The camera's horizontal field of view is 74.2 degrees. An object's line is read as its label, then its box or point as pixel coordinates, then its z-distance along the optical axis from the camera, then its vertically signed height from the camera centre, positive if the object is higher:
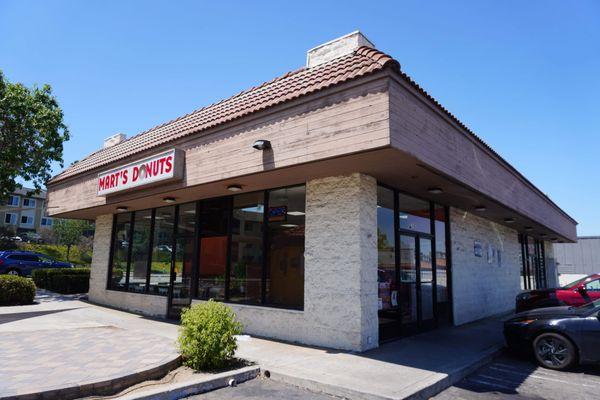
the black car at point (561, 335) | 6.91 -1.17
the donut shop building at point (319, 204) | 7.03 +1.65
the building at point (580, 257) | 35.28 +1.23
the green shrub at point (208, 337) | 6.11 -1.16
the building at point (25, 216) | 62.06 +6.77
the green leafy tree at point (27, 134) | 19.13 +6.18
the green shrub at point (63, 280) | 19.08 -1.02
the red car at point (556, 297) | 11.70 -0.79
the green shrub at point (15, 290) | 13.93 -1.16
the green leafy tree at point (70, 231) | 52.22 +3.67
